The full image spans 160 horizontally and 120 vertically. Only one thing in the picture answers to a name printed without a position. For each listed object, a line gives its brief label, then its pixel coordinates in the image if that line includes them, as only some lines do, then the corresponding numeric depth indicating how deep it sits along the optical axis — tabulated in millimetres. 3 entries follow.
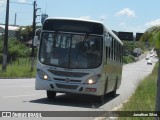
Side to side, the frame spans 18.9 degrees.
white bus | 16859
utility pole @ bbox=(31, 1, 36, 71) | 49219
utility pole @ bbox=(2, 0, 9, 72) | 38731
